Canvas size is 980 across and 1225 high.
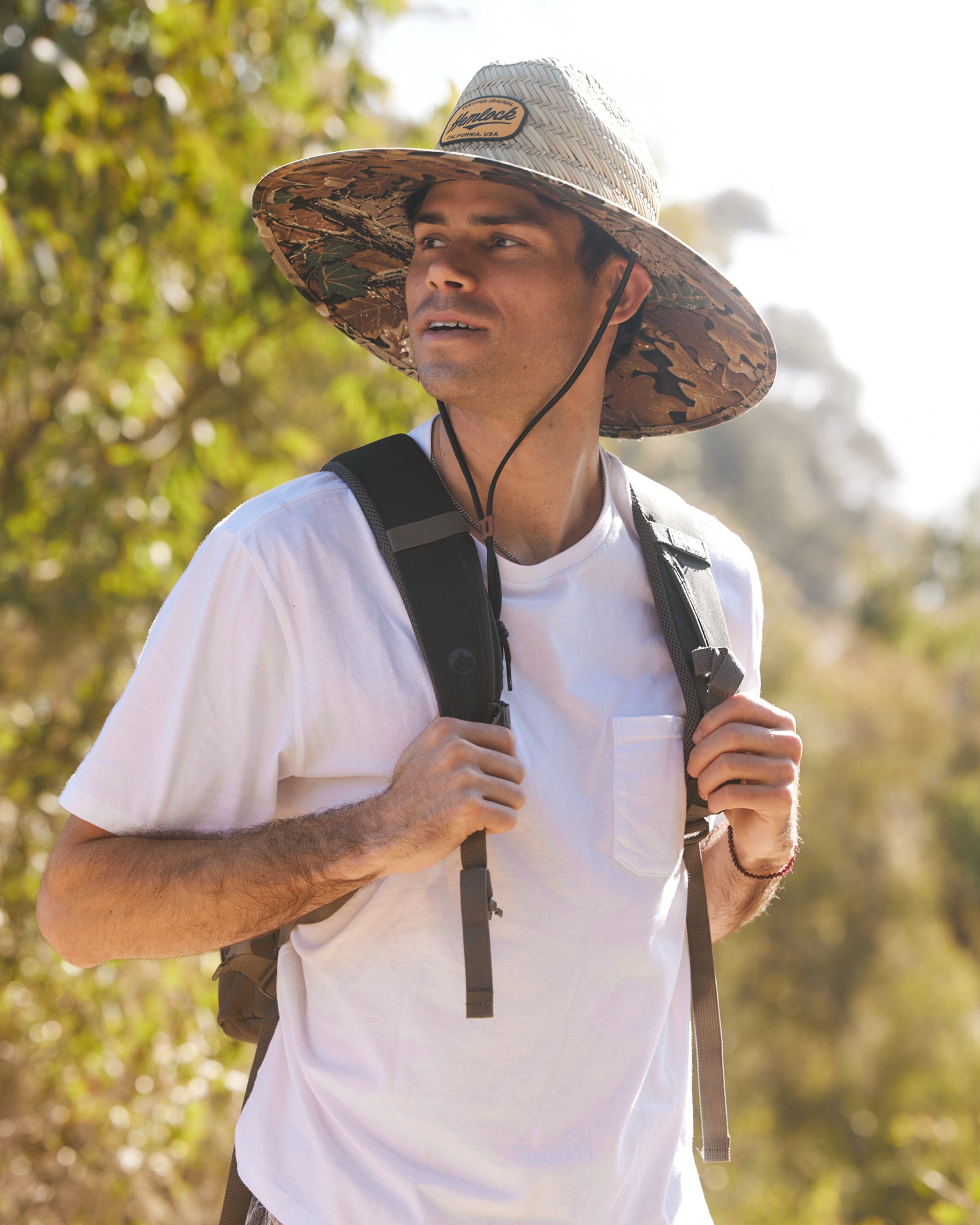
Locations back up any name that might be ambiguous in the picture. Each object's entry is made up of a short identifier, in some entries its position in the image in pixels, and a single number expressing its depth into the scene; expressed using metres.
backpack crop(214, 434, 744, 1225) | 3.74
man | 3.71
